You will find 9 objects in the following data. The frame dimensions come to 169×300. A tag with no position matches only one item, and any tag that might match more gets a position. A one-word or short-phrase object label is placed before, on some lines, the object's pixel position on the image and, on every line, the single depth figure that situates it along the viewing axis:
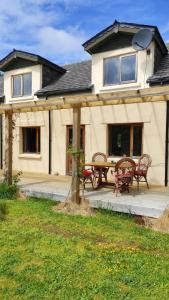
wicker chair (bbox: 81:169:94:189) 8.23
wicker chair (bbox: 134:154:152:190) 8.41
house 10.05
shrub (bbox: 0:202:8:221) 6.41
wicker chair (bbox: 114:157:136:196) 7.70
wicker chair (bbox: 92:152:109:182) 8.95
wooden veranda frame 6.26
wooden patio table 8.30
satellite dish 10.02
